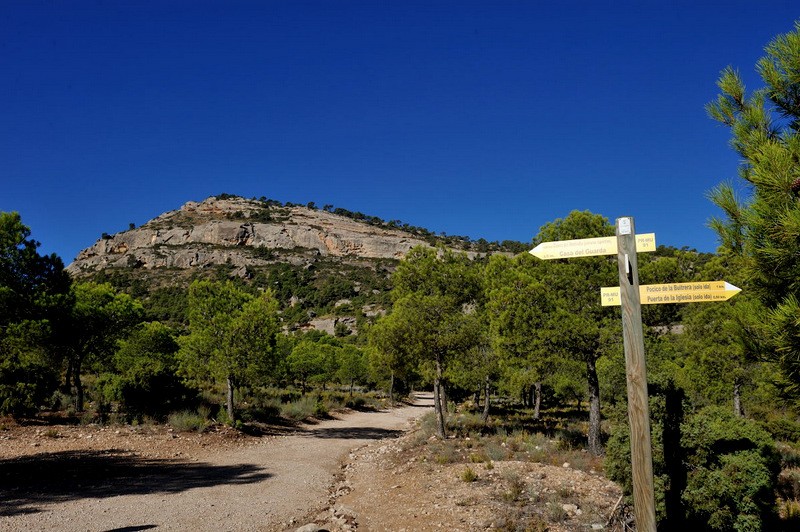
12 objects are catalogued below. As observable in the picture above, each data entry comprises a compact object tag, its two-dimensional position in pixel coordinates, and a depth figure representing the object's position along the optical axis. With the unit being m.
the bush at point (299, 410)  24.34
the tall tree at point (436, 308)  15.73
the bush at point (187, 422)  17.12
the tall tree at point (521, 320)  13.15
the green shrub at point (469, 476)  10.58
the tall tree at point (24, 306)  12.52
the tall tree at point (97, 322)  20.09
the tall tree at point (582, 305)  12.68
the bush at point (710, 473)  6.55
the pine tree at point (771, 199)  3.87
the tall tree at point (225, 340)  18.89
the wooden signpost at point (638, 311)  4.00
